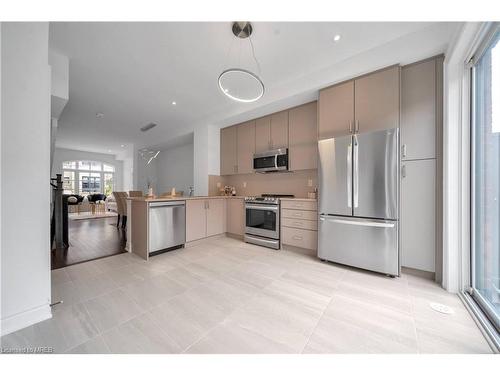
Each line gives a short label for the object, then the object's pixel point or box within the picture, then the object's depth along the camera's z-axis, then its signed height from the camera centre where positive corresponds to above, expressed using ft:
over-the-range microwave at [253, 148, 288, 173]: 11.16 +1.68
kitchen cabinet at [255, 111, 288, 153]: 11.50 +3.59
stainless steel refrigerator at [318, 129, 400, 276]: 6.89 -0.46
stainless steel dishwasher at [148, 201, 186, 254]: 9.13 -1.89
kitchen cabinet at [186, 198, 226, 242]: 10.90 -1.84
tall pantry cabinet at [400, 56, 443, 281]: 6.53 +0.86
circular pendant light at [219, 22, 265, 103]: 6.24 +3.84
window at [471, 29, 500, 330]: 4.71 +0.21
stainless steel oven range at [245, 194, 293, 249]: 10.43 -1.89
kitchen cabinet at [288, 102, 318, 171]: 10.34 +2.91
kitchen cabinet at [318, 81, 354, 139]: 7.99 +3.45
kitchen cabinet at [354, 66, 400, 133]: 7.02 +3.42
